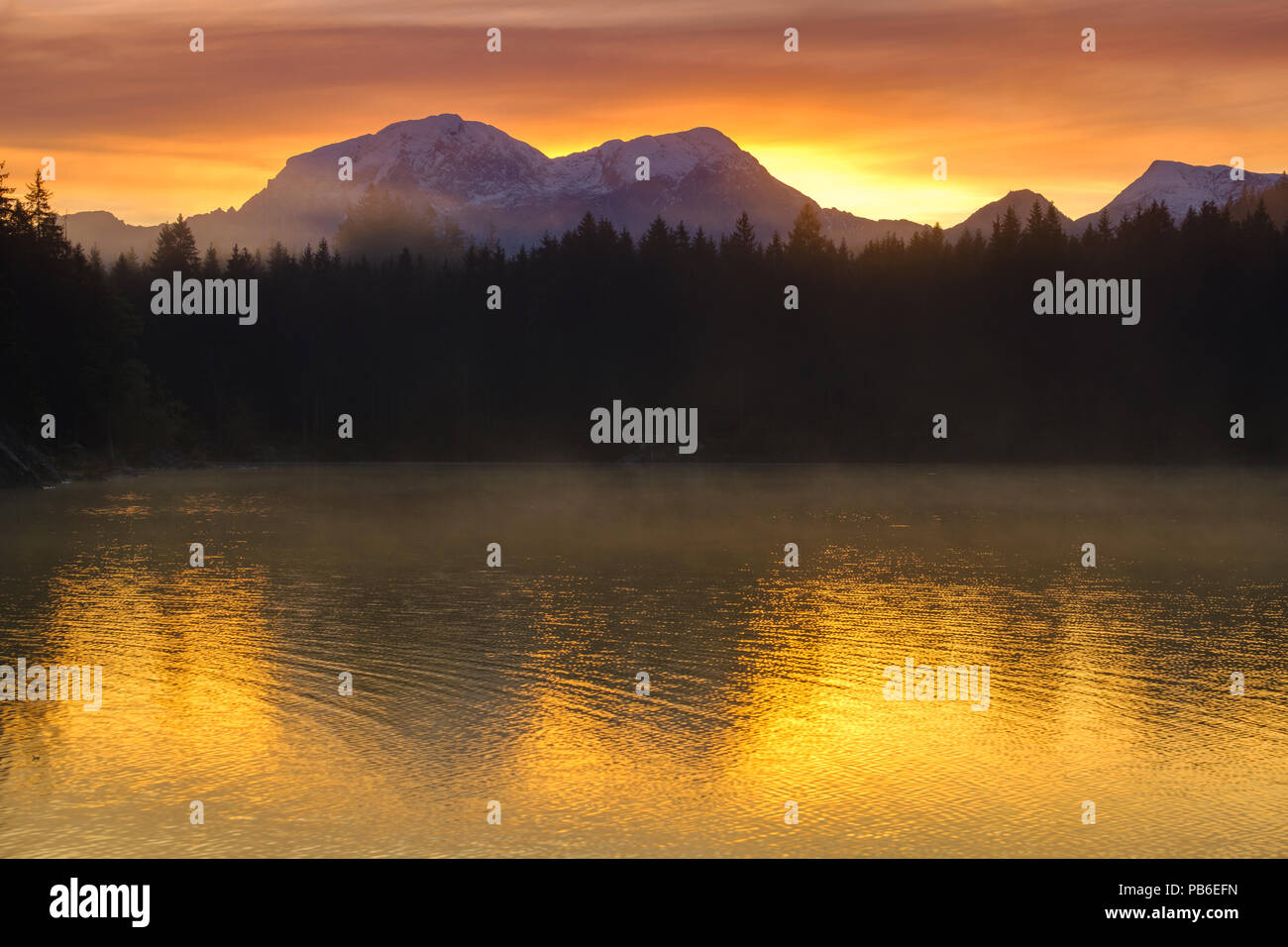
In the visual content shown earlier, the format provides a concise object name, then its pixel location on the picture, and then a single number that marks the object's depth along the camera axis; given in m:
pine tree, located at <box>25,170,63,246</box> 108.00
